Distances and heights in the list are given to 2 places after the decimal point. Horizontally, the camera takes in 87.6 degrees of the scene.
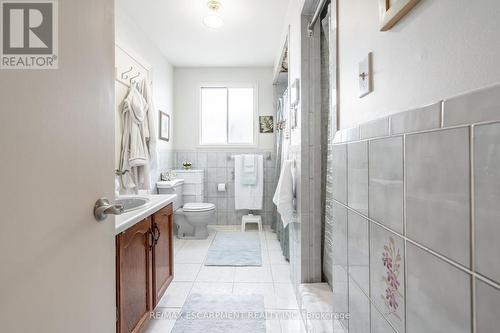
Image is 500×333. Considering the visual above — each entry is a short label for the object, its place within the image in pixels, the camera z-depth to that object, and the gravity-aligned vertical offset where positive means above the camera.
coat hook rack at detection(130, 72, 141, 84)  2.55 +0.87
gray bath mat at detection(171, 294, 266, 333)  1.64 -1.02
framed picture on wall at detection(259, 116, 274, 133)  4.08 +0.64
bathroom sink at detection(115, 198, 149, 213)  1.86 -0.26
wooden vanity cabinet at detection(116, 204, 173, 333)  1.26 -0.60
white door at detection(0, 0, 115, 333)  0.52 -0.04
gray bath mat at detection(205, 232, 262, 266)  2.66 -0.98
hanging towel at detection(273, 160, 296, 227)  2.03 -0.23
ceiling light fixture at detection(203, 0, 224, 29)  2.36 +1.43
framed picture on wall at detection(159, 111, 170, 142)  3.48 +0.55
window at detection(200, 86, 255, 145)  4.17 +0.79
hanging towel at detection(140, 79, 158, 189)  2.42 +0.29
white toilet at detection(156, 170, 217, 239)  3.28 -0.53
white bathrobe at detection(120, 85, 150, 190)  2.25 +0.16
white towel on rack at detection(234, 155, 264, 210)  3.83 -0.35
